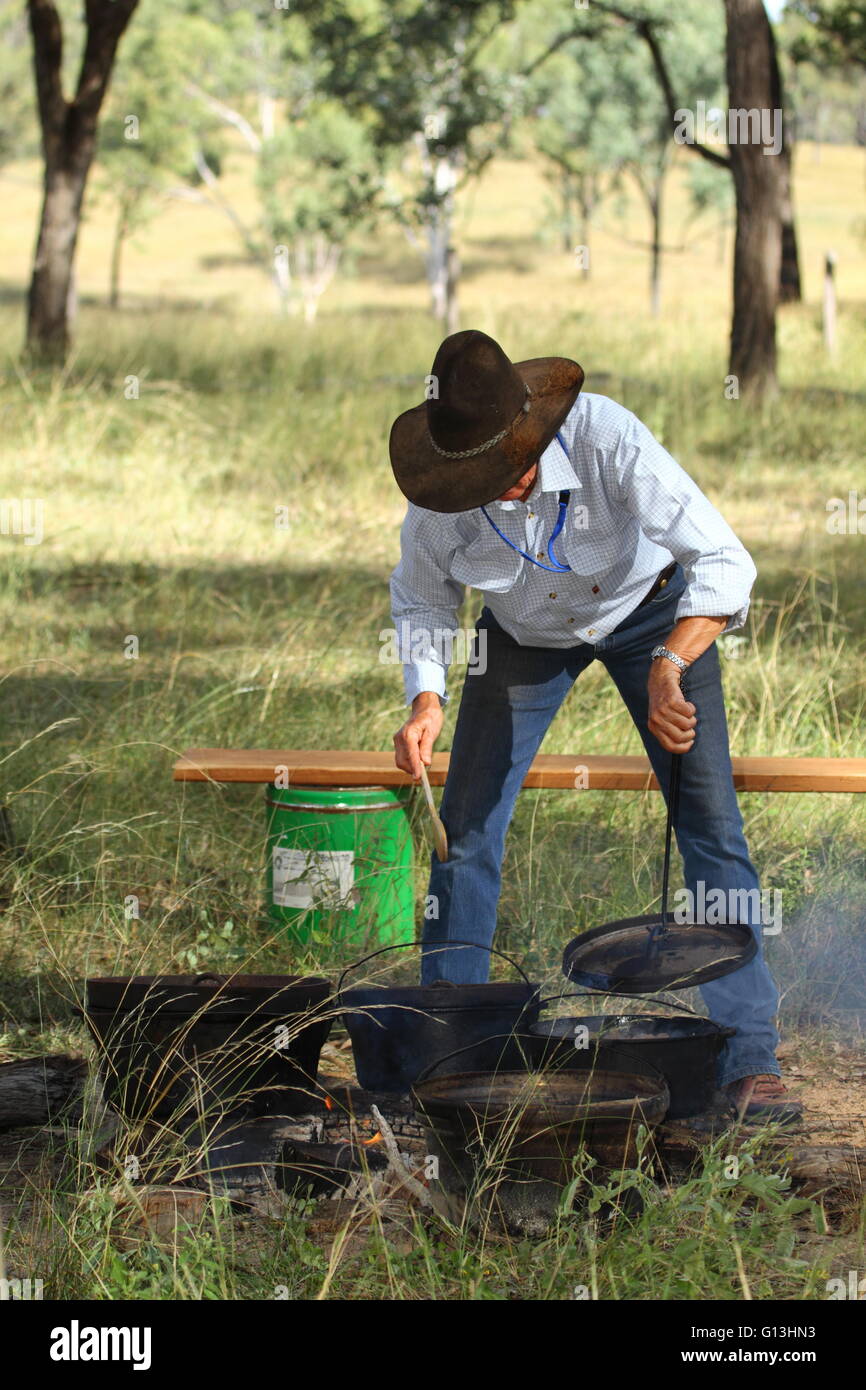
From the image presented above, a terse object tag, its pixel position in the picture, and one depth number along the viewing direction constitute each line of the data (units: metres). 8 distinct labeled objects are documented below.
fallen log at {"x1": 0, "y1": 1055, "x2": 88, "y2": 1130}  7.18
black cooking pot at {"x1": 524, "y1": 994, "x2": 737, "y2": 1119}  6.76
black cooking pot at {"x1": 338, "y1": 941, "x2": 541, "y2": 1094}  7.00
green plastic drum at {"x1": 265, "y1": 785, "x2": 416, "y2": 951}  8.85
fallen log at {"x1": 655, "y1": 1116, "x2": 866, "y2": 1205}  6.39
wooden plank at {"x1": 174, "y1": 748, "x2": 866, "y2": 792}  8.80
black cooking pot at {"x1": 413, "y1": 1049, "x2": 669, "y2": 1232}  5.86
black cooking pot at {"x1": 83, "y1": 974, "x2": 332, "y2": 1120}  6.82
